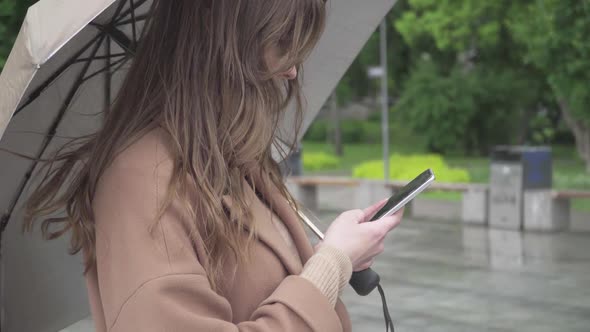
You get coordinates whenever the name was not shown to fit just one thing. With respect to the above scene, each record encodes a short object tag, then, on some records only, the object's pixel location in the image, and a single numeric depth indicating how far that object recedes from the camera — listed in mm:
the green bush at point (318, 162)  26531
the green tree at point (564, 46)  14477
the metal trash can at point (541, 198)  13273
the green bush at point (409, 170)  17219
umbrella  1598
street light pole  16508
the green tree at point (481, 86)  25391
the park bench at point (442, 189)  13344
